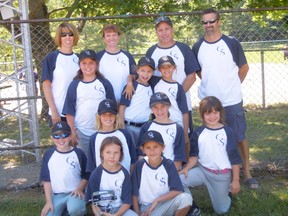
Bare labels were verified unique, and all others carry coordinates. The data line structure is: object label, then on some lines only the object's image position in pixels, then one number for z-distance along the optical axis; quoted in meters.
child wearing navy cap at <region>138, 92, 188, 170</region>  4.50
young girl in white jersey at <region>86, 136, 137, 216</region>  4.16
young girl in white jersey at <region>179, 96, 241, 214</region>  4.63
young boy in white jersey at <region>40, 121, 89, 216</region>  4.40
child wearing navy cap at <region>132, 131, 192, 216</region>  4.22
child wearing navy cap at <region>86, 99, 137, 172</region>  4.39
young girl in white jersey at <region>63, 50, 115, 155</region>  4.55
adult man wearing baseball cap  4.75
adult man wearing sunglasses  4.86
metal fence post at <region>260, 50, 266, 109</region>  9.82
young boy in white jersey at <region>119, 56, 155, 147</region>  4.66
